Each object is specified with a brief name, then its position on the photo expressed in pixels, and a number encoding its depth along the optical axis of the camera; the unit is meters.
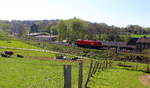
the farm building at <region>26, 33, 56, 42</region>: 131.73
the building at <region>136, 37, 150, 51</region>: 78.53
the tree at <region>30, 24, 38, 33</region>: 191.05
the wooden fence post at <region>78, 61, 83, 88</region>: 10.91
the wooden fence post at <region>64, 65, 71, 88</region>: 6.86
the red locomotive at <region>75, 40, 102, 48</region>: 72.62
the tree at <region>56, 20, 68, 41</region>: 100.50
